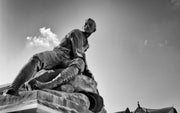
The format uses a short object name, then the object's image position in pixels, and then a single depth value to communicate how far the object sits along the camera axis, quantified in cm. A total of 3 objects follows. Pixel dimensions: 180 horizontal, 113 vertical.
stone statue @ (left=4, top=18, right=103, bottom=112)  441
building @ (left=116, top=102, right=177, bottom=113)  3208
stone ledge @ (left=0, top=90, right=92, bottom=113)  372
